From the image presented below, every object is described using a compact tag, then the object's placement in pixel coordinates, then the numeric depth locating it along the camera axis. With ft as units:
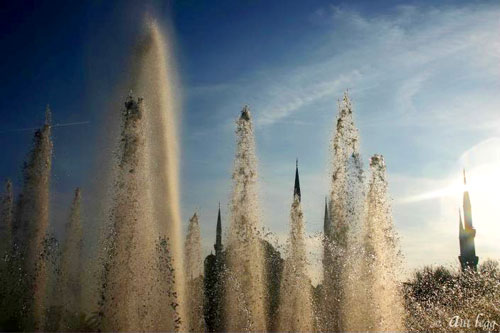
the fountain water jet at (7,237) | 87.76
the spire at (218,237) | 150.64
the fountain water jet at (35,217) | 79.30
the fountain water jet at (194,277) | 74.47
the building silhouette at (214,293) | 79.08
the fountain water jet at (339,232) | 90.48
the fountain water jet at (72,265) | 81.82
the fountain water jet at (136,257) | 53.52
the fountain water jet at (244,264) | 76.13
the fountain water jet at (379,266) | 67.87
